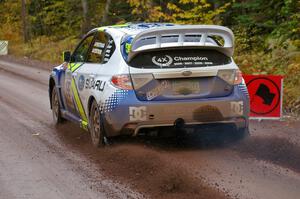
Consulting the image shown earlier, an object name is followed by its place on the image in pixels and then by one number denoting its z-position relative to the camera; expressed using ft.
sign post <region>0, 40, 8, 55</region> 132.57
